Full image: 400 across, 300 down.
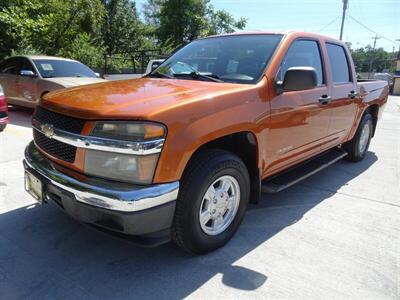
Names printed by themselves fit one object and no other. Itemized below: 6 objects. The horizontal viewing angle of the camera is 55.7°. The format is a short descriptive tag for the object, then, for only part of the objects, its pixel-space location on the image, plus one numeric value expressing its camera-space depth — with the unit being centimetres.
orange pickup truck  248
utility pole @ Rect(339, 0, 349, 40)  2961
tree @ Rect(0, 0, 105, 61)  1366
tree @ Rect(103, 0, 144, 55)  2630
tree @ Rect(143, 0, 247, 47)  3478
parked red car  669
